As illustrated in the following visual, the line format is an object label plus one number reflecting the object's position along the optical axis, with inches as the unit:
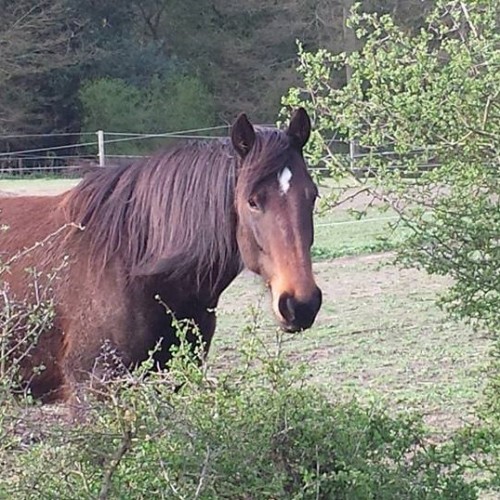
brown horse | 266.4
